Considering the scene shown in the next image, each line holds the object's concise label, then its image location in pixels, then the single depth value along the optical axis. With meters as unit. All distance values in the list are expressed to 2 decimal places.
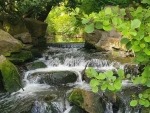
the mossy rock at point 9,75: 7.29
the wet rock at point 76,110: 5.58
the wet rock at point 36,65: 9.07
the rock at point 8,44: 9.17
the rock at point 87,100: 5.54
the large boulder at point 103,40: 11.78
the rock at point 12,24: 12.13
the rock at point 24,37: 12.11
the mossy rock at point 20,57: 9.09
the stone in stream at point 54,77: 7.79
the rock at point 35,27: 14.93
